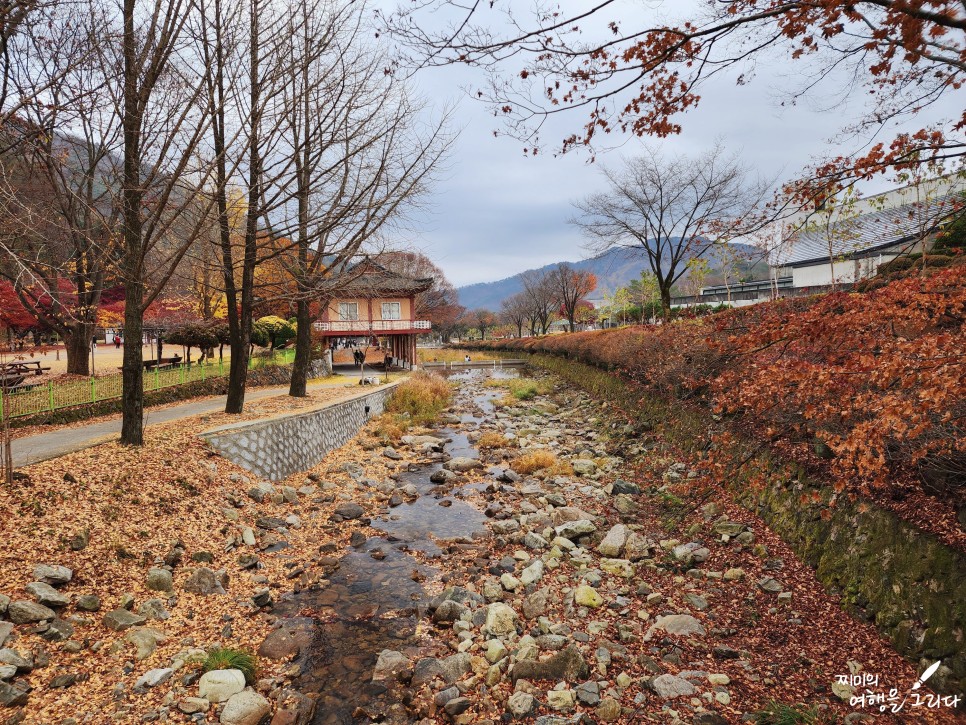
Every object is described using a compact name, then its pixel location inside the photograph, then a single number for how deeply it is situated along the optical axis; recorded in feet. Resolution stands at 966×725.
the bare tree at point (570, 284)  178.45
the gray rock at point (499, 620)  18.30
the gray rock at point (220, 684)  14.47
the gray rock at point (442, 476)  38.14
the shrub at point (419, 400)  61.98
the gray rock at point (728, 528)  23.95
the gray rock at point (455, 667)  15.93
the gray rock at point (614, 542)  24.27
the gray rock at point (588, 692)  14.48
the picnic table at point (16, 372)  34.56
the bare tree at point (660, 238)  78.33
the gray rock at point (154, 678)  14.52
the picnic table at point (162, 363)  53.96
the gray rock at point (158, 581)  19.39
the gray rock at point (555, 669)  15.56
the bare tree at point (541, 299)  211.20
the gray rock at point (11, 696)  12.76
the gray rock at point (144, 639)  15.98
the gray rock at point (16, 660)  13.85
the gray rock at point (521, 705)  14.05
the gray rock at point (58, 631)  15.31
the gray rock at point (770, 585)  19.17
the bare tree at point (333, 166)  32.71
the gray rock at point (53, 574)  17.11
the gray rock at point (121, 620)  16.85
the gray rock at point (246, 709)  13.62
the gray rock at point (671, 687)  14.46
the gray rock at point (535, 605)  19.47
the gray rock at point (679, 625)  17.53
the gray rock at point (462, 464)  40.83
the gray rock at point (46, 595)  16.25
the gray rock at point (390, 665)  16.28
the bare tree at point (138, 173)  25.40
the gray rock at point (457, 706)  14.34
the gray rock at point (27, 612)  15.35
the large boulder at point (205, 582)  20.22
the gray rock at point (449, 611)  19.33
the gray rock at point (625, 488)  32.50
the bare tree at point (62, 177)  26.55
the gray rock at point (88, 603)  17.08
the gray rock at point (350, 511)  30.40
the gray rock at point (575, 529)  26.30
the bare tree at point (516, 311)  258.57
